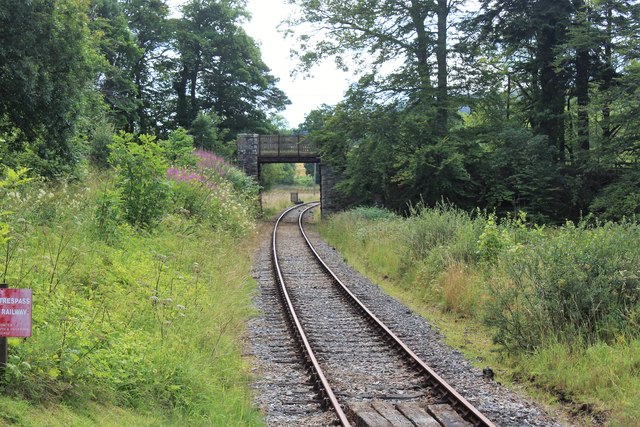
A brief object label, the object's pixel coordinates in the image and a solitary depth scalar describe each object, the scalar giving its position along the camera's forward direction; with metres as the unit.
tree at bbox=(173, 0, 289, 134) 50.22
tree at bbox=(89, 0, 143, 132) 34.81
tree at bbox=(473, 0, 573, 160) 23.34
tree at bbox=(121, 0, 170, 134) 45.81
